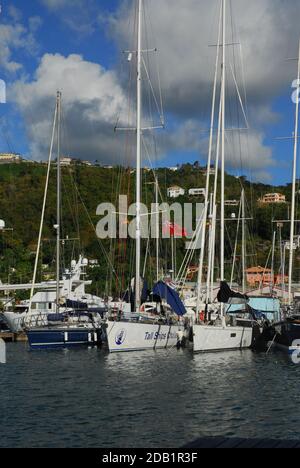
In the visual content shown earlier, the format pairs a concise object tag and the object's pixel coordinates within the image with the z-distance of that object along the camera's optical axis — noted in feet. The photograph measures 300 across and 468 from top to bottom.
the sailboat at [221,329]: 118.52
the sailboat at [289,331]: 119.85
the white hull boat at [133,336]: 117.39
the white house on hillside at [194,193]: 385.36
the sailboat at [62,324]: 130.93
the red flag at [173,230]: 197.71
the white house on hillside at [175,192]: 408.51
